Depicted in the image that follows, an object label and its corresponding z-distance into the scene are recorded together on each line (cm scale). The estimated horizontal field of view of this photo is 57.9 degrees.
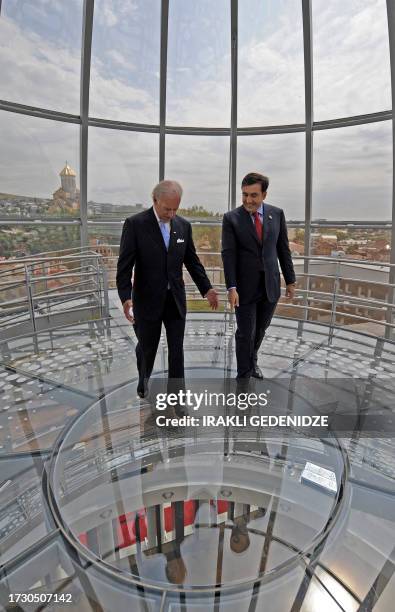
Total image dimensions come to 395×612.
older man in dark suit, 185
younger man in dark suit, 208
